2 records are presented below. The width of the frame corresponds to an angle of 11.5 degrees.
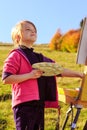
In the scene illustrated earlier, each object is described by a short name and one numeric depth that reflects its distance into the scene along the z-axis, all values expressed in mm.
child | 3689
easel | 3705
